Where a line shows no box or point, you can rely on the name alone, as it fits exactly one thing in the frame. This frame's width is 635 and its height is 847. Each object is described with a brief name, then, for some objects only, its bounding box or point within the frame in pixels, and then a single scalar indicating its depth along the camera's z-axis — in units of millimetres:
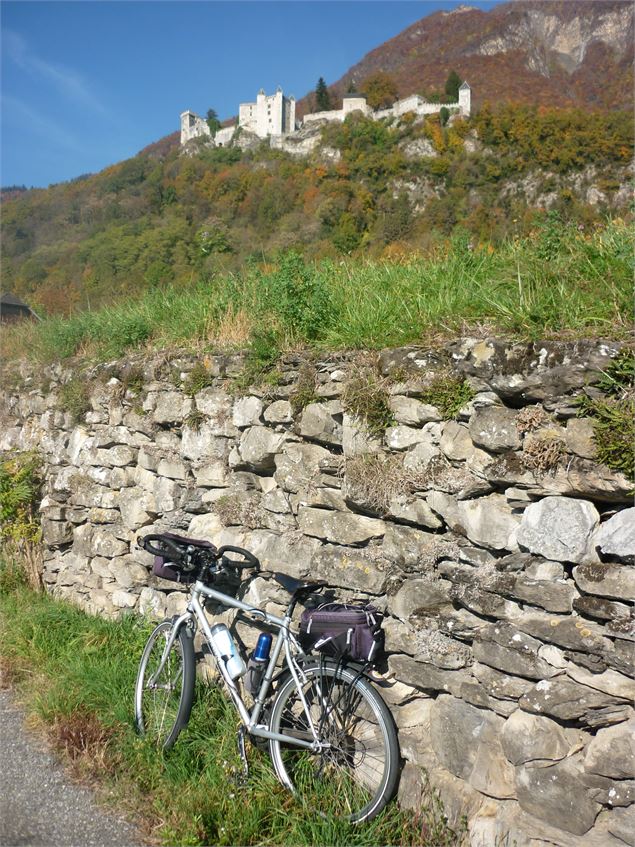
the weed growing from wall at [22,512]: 6012
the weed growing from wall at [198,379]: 4535
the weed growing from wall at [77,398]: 5707
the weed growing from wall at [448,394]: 3062
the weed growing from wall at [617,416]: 2523
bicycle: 2992
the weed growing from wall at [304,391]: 3764
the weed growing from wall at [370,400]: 3402
